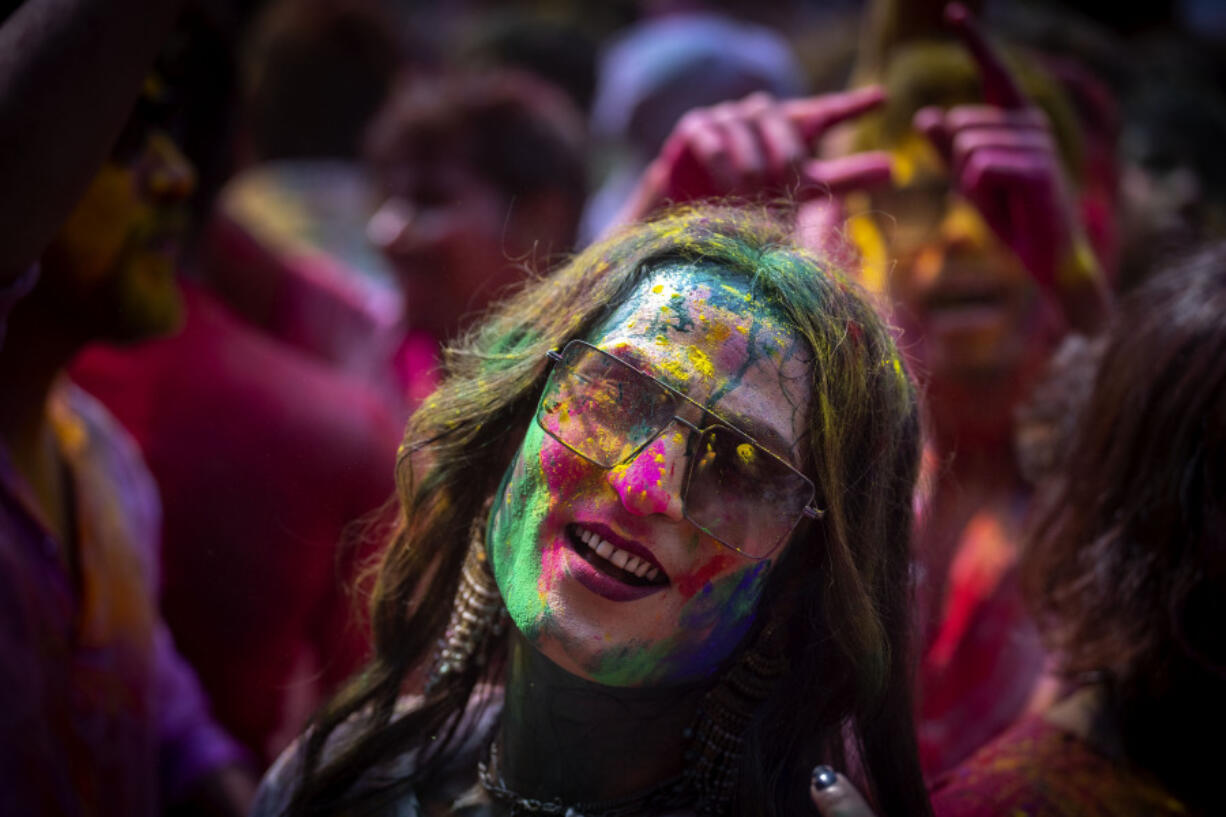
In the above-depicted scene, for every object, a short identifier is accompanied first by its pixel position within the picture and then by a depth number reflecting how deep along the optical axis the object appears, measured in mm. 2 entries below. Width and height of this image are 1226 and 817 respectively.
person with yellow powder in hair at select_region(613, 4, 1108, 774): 1548
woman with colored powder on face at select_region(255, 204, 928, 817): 1298
